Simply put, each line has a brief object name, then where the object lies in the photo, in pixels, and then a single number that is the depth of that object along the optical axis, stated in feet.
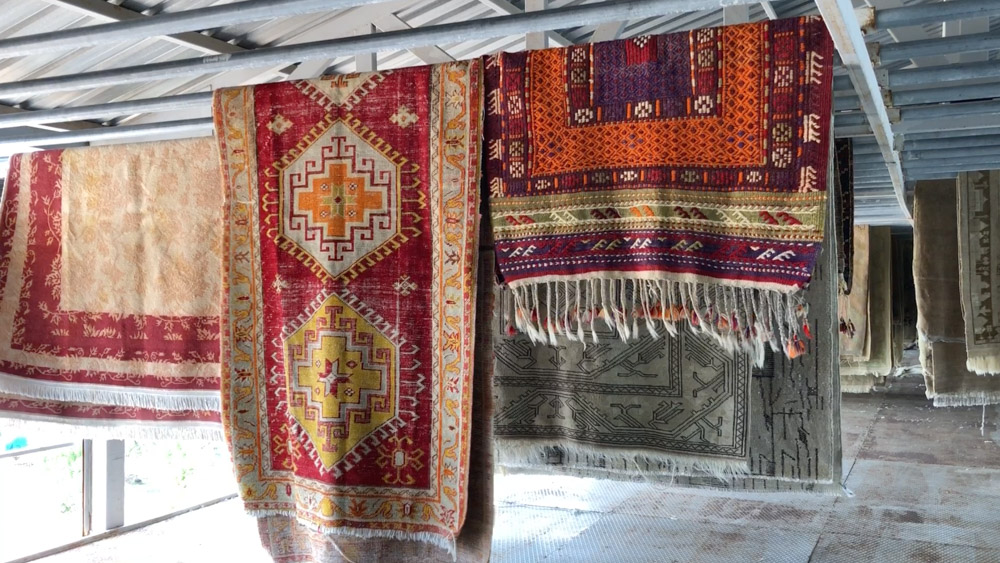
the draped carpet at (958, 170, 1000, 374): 13.10
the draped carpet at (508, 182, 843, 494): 7.11
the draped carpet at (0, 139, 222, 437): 8.48
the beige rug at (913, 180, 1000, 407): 14.19
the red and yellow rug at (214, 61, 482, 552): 6.96
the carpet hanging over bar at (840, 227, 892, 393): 20.98
